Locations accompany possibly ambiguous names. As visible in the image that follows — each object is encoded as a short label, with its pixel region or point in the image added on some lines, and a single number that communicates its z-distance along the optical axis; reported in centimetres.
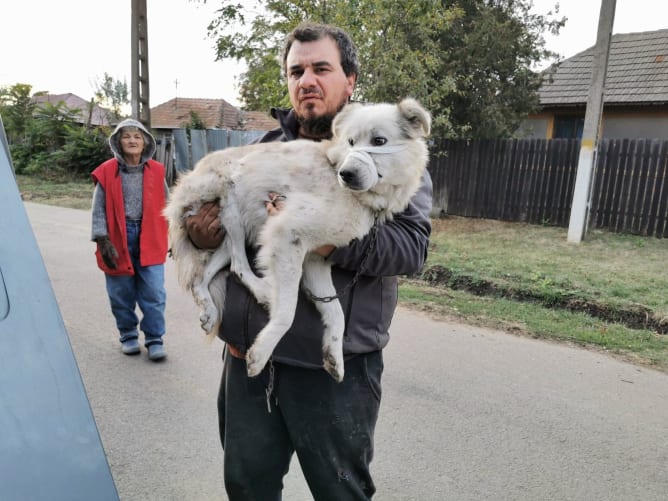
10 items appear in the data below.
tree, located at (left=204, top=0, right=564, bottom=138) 1085
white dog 194
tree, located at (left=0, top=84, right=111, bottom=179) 2158
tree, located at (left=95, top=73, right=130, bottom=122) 2716
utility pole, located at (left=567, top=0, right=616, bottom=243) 995
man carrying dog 200
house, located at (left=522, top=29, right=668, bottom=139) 1680
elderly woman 527
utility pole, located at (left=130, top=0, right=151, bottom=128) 1328
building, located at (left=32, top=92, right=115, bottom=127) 2439
